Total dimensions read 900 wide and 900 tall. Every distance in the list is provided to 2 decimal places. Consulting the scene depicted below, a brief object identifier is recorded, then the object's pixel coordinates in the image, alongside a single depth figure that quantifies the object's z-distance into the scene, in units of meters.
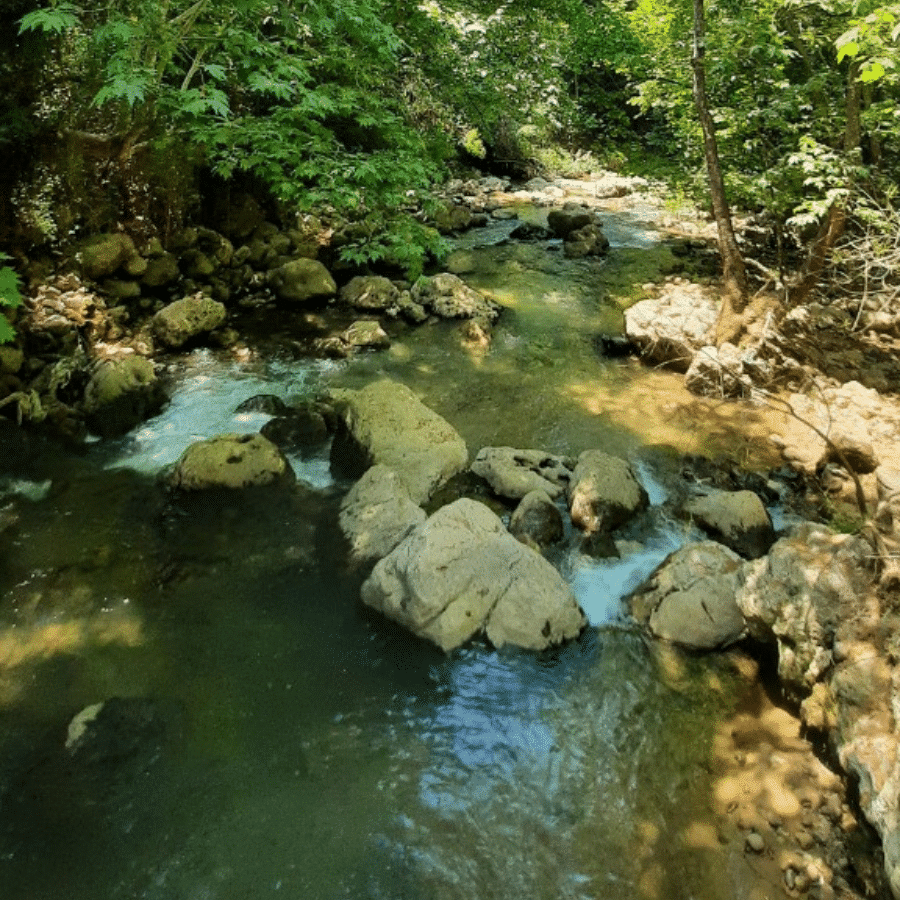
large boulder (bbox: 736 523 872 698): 3.75
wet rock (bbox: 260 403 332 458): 6.74
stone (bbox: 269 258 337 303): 10.23
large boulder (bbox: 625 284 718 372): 8.62
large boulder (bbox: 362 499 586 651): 4.43
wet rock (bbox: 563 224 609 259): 13.59
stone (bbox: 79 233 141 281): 8.41
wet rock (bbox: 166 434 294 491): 5.89
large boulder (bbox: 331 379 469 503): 6.17
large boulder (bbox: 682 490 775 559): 5.28
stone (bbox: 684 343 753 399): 7.89
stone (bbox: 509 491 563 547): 5.38
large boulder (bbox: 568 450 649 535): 5.55
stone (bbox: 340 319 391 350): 9.16
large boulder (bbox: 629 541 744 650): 4.41
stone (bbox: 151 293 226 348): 8.49
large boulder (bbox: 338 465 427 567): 5.23
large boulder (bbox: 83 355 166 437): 6.88
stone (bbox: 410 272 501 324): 10.19
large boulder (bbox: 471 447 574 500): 5.95
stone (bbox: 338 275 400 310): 10.34
